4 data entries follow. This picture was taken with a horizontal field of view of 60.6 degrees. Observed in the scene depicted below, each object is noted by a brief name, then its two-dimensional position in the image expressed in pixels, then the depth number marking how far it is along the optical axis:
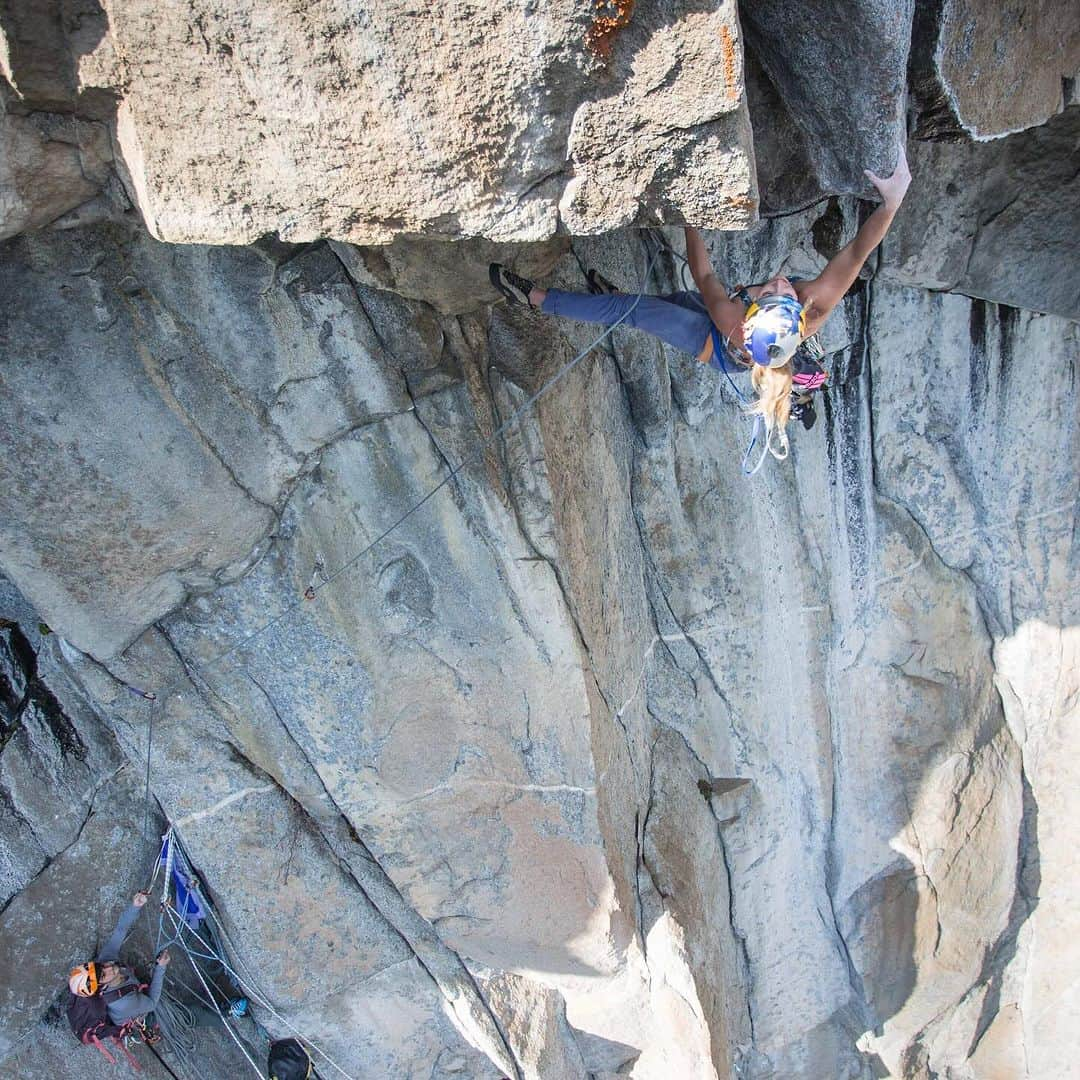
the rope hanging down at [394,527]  3.24
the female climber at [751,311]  2.58
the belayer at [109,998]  3.84
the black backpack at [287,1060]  4.61
